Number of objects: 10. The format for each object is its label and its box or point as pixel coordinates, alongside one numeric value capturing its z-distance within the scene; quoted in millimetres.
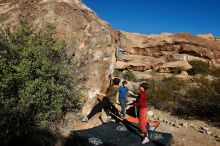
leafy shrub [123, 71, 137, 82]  11471
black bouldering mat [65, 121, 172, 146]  4306
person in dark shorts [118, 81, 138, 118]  5366
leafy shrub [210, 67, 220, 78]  13172
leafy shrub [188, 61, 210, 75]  13673
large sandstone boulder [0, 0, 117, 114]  5413
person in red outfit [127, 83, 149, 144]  4421
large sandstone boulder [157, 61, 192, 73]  13428
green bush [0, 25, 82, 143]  3724
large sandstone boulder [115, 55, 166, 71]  13673
